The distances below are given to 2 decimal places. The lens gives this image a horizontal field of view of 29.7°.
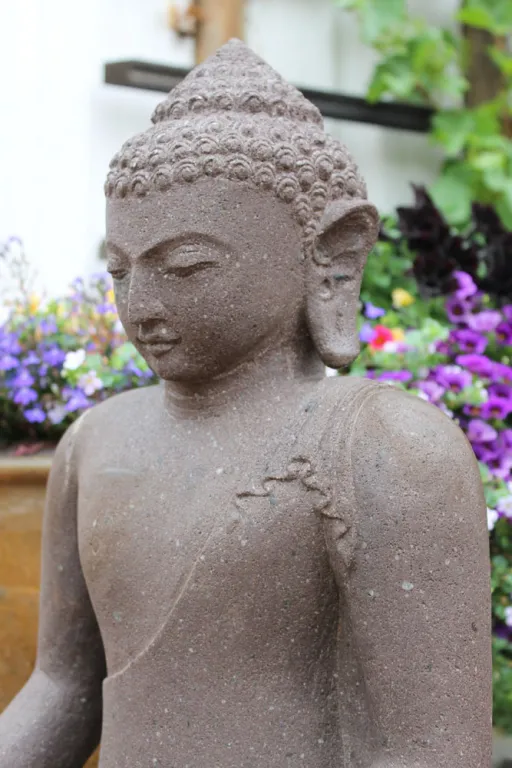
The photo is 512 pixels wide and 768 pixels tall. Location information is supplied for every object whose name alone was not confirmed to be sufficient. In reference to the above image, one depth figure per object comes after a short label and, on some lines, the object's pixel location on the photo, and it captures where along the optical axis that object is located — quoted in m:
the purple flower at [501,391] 2.25
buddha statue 1.15
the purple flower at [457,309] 2.49
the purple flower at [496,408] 2.19
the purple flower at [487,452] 2.16
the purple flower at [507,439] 2.18
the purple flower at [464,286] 2.48
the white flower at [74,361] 2.16
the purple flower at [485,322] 2.39
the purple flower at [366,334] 2.30
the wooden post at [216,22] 3.14
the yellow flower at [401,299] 2.63
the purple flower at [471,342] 2.33
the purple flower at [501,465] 2.15
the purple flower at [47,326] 2.39
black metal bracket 3.02
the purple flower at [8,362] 2.26
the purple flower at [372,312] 2.43
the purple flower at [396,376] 2.14
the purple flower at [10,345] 2.31
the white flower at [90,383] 2.16
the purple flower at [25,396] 2.19
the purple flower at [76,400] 2.14
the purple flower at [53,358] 2.31
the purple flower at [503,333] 2.42
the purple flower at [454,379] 2.16
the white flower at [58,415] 2.22
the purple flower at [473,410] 2.18
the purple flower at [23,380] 2.22
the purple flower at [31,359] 2.29
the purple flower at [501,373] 2.26
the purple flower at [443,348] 2.30
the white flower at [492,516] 2.00
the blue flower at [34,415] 2.18
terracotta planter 1.95
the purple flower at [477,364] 2.22
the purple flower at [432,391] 2.14
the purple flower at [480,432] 2.13
